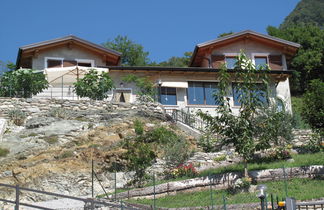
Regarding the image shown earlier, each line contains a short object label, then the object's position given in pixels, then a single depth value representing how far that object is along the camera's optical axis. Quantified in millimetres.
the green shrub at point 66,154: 21406
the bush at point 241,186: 19141
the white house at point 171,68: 30703
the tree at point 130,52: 51406
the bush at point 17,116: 24844
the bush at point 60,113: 25672
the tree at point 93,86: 28109
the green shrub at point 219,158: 22595
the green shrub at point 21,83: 27266
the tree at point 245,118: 20438
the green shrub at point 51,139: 22562
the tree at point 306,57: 43781
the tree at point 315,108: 23078
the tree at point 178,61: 49594
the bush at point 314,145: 23484
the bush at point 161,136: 23469
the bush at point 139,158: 20672
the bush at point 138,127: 23984
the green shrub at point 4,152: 21209
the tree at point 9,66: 28961
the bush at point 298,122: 26844
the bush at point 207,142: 24250
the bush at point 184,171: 20812
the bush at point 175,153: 22188
